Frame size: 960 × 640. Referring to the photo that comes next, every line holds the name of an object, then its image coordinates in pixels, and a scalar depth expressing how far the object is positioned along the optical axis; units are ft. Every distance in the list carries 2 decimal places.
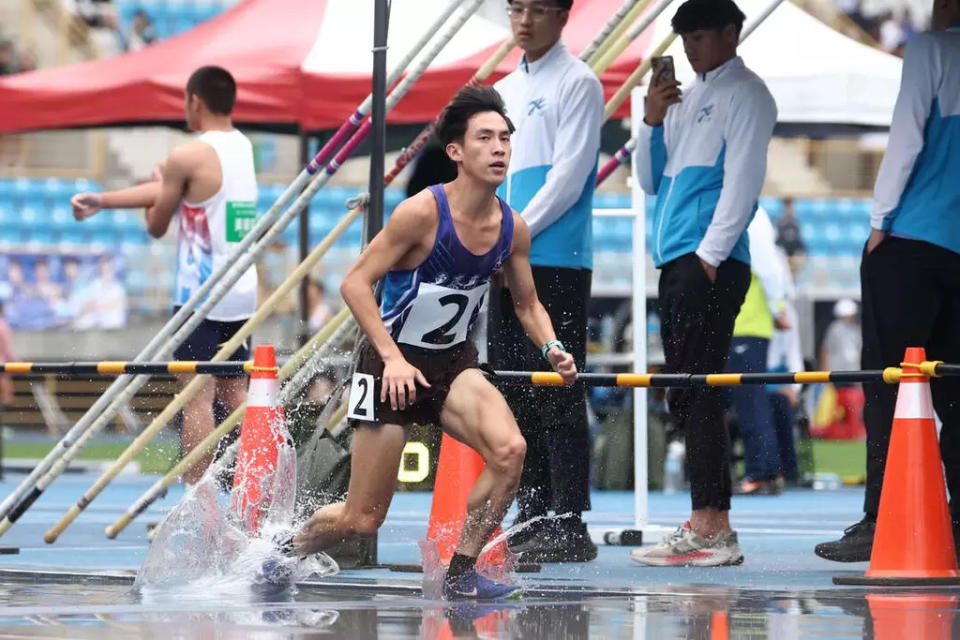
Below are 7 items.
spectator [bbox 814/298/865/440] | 162.71
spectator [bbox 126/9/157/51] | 202.08
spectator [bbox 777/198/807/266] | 174.86
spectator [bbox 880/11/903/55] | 206.16
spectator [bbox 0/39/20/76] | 190.29
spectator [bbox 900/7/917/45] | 207.21
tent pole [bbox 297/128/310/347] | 87.22
